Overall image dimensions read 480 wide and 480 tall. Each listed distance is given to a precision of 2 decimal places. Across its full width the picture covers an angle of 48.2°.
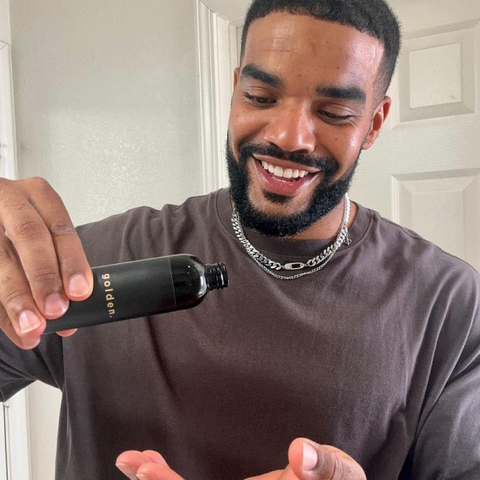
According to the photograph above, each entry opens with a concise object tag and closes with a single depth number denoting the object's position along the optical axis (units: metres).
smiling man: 0.79
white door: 1.22
